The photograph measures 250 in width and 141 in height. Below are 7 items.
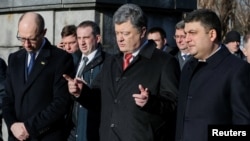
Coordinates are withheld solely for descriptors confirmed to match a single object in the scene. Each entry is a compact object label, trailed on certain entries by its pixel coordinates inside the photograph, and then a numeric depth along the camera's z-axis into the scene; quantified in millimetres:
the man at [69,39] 9195
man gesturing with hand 6348
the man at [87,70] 7714
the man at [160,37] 10272
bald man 7101
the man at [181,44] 9606
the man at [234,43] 12425
